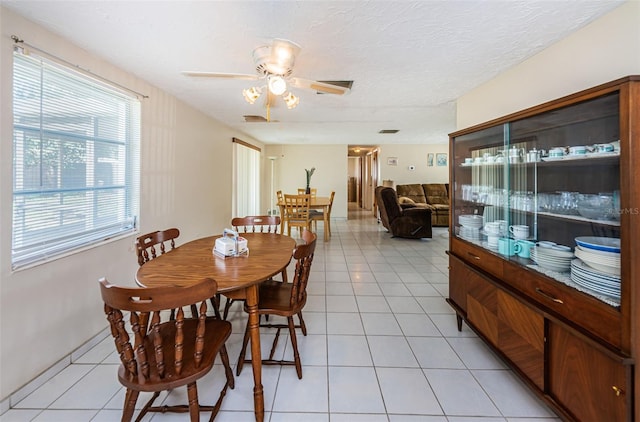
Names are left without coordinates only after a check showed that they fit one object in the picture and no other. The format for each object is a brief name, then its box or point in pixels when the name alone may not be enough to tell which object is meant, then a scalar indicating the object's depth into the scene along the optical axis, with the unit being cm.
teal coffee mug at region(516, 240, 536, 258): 169
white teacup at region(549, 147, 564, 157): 153
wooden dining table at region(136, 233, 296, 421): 139
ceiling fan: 161
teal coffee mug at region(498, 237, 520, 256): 177
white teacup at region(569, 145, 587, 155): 141
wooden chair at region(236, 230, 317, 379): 164
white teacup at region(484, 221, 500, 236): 194
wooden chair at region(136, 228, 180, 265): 184
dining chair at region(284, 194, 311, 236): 516
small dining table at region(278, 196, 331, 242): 537
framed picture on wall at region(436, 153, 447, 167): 786
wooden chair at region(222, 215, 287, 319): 276
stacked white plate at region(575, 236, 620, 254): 120
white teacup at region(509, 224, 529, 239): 176
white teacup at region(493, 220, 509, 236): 189
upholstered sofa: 697
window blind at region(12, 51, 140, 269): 156
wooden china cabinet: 104
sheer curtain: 557
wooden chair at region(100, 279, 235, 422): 102
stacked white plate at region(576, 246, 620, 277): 115
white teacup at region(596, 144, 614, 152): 123
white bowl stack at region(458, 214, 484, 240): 216
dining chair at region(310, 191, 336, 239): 551
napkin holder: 184
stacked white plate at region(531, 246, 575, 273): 144
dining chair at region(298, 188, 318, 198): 678
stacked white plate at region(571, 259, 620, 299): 113
